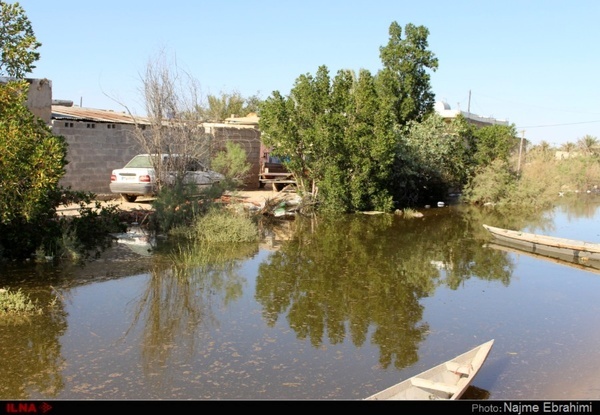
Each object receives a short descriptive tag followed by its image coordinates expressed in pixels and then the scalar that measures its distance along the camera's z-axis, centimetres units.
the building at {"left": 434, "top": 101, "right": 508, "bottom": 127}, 3853
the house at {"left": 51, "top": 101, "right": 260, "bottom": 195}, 1866
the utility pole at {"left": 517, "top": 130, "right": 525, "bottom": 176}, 3441
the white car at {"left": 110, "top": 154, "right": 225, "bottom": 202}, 1836
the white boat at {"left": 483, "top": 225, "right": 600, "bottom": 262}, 1549
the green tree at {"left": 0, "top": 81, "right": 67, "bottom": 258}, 955
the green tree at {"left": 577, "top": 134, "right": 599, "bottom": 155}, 5379
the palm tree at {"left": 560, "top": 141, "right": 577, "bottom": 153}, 5703
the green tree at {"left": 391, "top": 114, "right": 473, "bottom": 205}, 2602
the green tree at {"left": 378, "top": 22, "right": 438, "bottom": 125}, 2842
